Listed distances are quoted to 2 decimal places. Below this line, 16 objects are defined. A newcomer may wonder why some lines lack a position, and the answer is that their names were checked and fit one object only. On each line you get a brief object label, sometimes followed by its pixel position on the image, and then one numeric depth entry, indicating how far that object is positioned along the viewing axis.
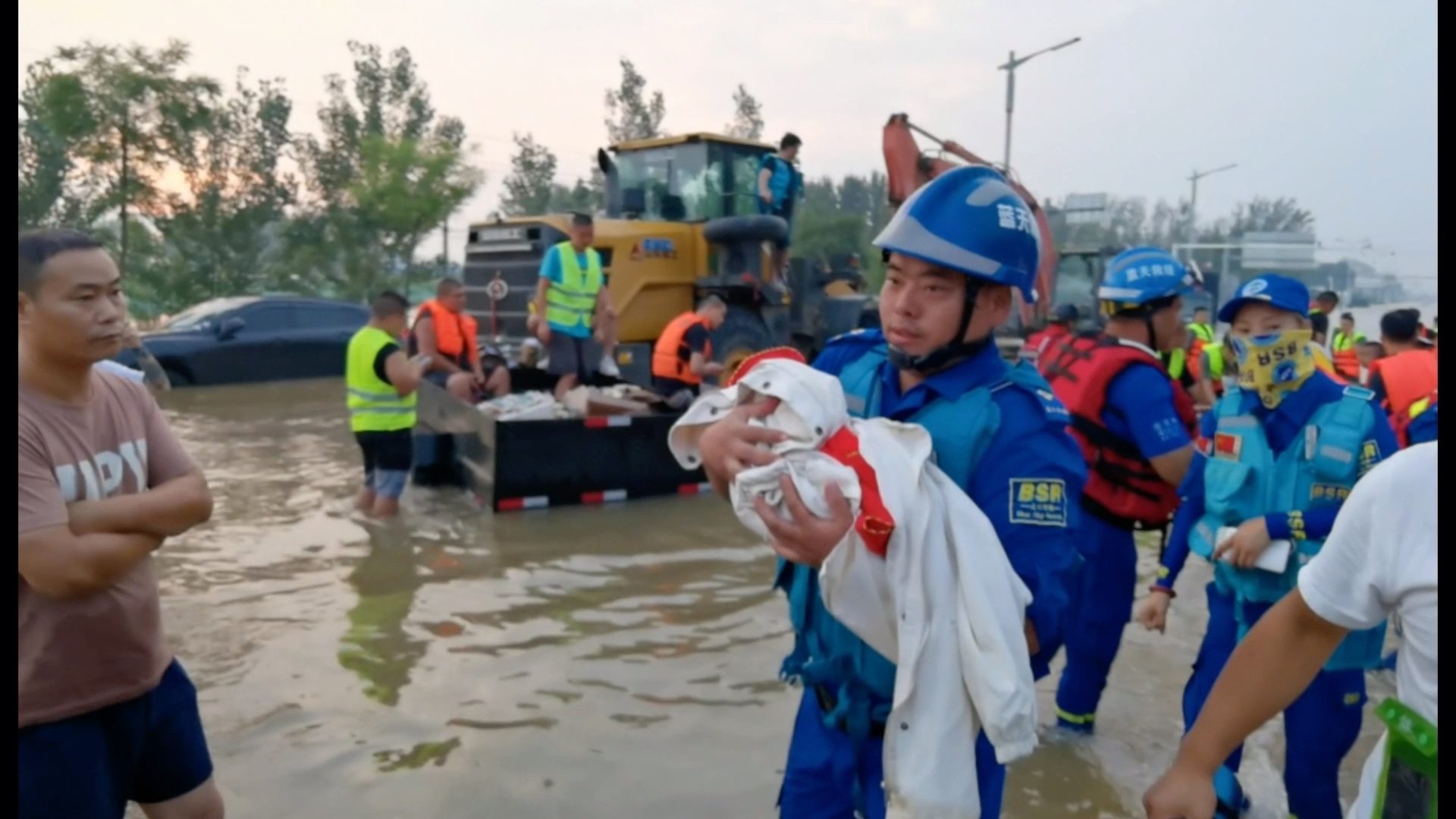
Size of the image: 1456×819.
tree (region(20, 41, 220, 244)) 22.83
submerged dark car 15.14
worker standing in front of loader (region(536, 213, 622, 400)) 9.92
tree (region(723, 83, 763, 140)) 53.25
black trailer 8.00
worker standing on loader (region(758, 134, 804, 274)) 12.11
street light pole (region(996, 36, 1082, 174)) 22.97
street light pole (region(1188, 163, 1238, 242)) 40.31
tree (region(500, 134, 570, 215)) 45.62
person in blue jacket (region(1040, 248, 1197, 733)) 3.92
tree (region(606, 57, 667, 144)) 46.91
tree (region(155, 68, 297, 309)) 27.64
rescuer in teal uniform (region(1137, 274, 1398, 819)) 3.18
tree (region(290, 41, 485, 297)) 32.69
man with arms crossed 2.33
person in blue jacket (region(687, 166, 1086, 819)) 2.05
